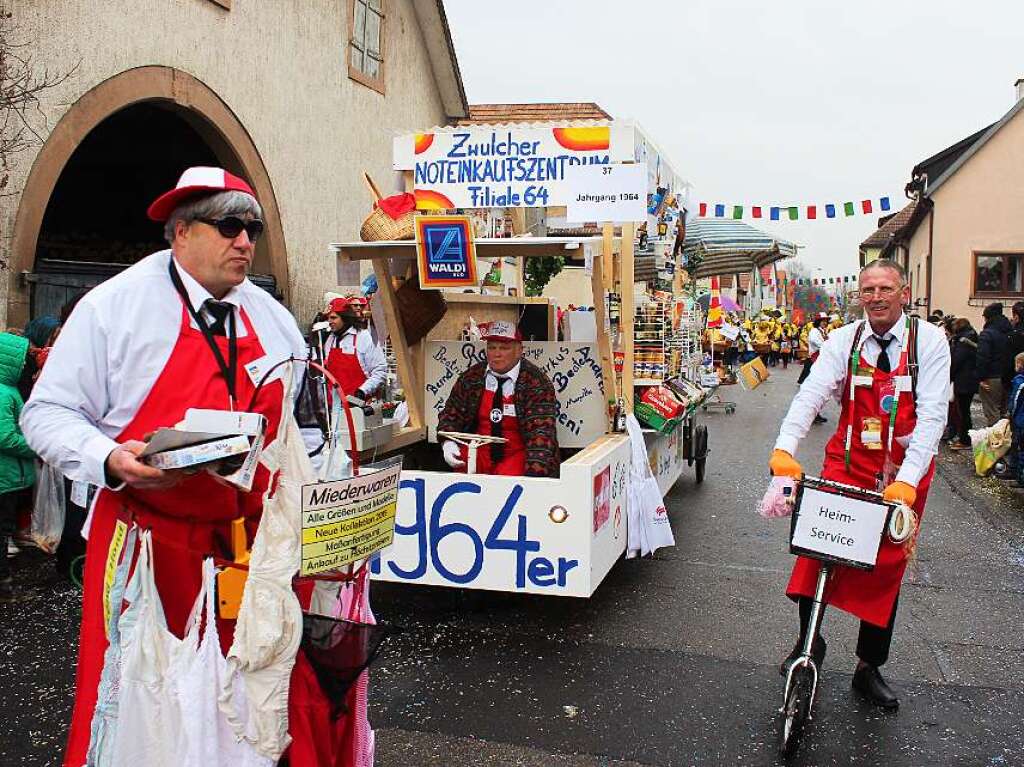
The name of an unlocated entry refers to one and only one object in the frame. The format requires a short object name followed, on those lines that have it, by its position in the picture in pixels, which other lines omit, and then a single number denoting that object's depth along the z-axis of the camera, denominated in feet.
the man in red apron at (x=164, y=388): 7.91
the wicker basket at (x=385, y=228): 18.76
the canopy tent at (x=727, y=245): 37.75
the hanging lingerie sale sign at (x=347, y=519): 7.95
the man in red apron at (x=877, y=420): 13.20
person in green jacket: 18.34
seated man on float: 19.48
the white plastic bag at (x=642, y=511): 19.90
